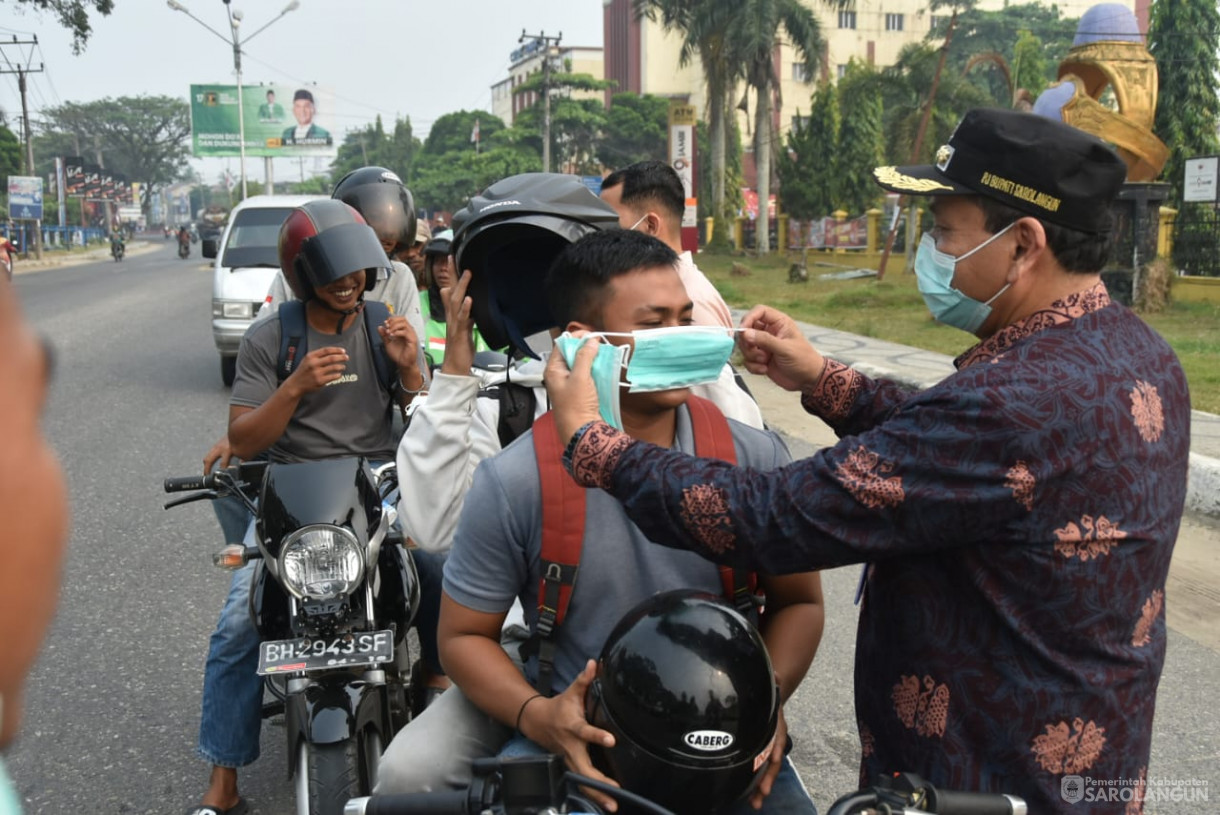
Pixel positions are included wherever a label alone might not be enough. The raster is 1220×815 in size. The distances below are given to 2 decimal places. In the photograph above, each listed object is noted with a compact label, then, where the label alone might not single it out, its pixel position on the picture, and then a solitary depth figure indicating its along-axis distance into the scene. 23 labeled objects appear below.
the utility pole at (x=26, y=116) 47.97
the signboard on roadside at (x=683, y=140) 15.80
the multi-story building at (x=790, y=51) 75.62
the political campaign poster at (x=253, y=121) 51.22
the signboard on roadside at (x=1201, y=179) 17.42
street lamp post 40.11
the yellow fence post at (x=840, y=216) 37.81
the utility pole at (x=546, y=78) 45.41
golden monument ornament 16.48
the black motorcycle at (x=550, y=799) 1.50
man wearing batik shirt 1.71
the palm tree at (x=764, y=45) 35.44
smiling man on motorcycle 3.22
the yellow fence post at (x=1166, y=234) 19.97
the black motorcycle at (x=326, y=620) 2.69
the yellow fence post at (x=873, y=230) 33.09
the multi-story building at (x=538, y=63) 93.88
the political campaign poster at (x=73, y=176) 73.25
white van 11.26
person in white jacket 2.19
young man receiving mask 2.10
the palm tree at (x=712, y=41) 36.09
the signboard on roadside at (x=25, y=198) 41.34
